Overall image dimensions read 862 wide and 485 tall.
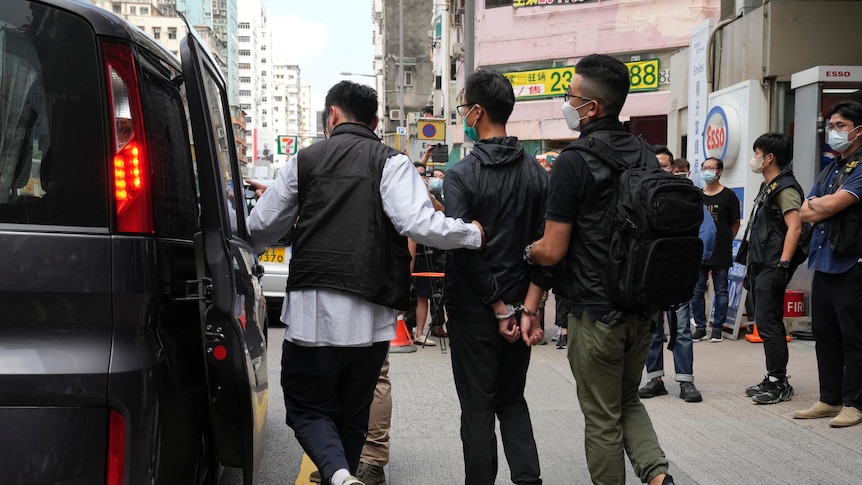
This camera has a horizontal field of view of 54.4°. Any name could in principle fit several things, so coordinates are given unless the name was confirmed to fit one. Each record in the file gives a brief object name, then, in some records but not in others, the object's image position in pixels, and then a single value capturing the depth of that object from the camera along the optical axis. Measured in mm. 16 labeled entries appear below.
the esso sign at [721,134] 10500
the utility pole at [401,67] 36219
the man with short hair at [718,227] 8664
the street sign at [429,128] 19453
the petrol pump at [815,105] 8602
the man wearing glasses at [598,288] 3504
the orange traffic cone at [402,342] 8961
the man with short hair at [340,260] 3461
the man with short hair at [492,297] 3695
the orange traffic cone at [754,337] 9109
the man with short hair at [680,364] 6434
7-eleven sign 37062
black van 2178
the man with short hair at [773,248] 6152
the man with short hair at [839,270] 5254
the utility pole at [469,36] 14523
